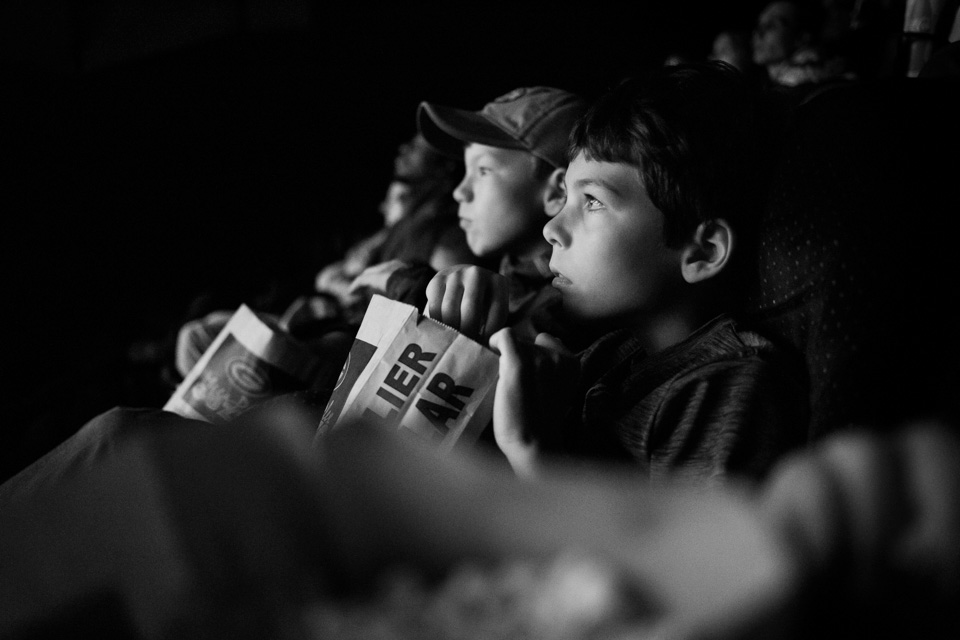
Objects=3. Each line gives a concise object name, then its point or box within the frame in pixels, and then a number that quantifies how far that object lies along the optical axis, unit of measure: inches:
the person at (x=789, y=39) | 53.9
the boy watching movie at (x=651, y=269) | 24.7
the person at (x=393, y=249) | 42.8
